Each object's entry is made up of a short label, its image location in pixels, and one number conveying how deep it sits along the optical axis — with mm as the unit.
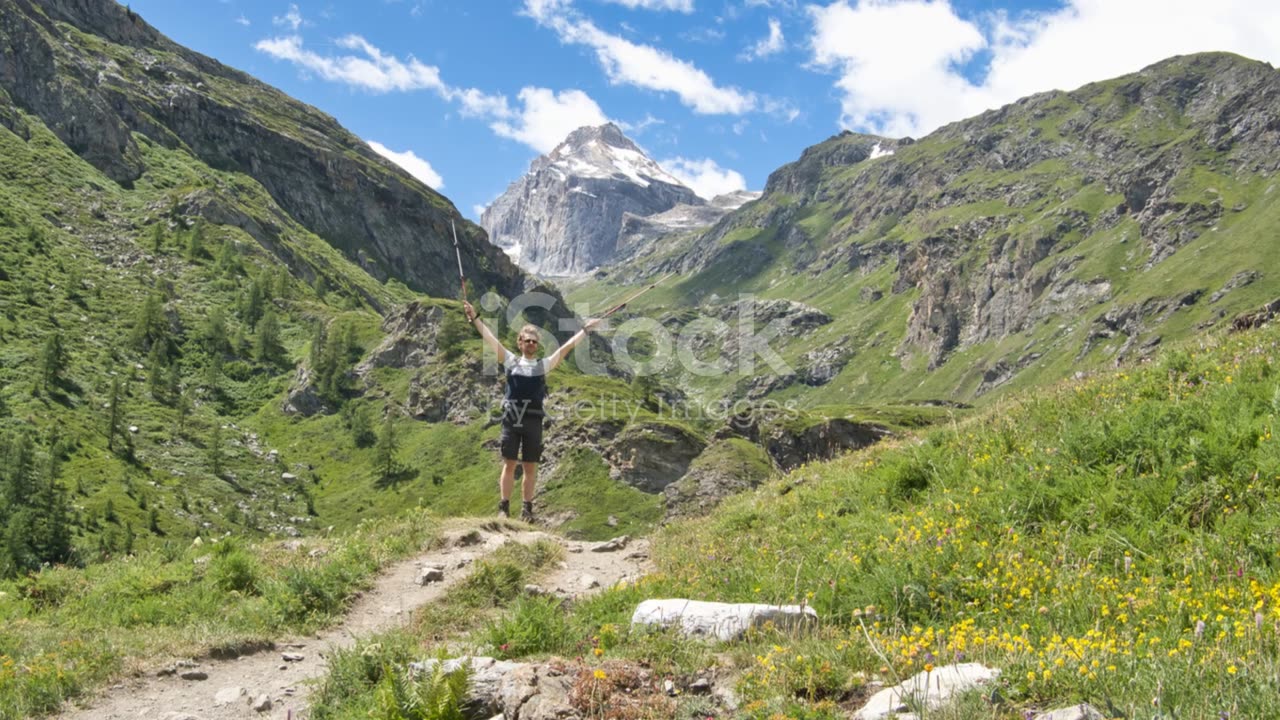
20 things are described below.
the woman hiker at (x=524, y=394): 15688
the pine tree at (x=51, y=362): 112625
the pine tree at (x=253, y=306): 158500
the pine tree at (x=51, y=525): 83125
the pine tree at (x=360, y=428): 130375
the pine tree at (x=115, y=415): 109875
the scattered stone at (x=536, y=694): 5758
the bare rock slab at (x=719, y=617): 7133
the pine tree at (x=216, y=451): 115112
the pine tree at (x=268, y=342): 151375
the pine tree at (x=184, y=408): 122538
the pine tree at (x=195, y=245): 170375
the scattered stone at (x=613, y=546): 16511
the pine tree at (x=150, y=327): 134412
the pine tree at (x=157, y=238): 166000
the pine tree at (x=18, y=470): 88188
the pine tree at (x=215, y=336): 147000
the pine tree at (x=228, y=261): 169925
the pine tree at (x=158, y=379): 128000
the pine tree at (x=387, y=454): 120375
